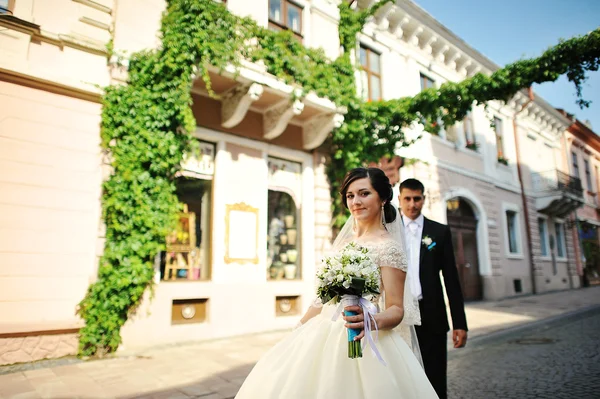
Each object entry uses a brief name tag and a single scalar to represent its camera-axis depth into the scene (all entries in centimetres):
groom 285
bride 176
